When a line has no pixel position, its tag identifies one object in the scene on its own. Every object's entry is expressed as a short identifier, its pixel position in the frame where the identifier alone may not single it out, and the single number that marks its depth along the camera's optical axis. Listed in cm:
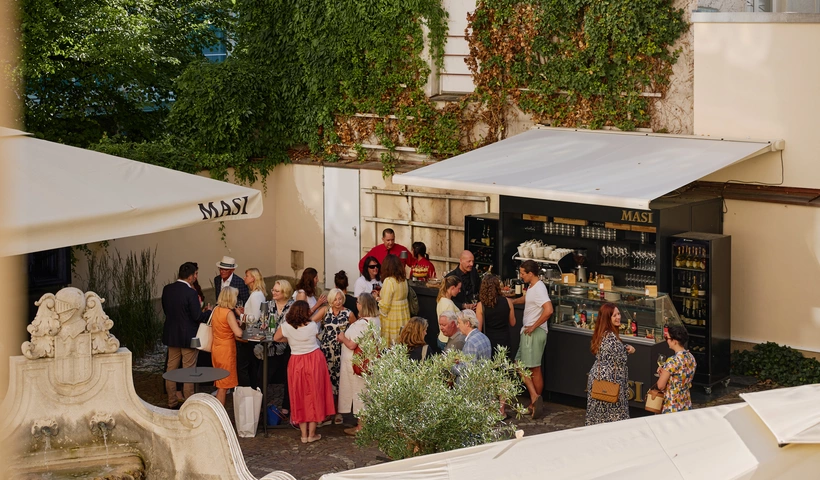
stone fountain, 732
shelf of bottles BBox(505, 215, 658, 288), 1267
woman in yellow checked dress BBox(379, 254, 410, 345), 1154
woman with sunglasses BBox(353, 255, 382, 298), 1295
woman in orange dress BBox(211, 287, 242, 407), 1058
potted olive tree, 738
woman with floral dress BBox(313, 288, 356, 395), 1056
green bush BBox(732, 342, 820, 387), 1214
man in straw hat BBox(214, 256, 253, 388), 1192
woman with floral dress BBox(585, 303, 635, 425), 934
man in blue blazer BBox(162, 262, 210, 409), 1122
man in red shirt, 1399
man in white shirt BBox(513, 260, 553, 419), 1111
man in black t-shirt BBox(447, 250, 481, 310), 1280
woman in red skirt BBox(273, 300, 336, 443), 1008
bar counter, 1086
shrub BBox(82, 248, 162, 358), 1405
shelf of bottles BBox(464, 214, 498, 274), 1423
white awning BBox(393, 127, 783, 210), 1141
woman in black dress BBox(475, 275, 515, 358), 1089
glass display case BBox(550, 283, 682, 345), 1087
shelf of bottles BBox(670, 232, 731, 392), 1195
